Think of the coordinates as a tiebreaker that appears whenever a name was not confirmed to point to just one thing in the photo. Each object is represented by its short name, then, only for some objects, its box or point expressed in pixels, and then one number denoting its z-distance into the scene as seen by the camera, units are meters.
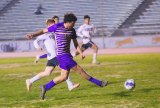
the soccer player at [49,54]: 15.78
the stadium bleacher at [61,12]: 64.89
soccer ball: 15.23
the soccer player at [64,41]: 13.60
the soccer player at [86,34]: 29.34
